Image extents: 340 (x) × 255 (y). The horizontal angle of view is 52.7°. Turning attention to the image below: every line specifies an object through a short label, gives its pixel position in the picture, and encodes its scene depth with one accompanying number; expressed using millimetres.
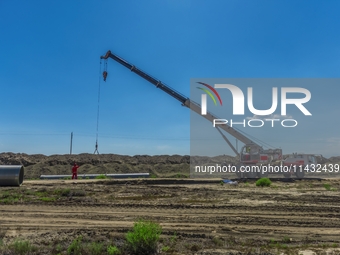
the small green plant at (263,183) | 24656
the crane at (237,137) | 30312
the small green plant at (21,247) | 7203
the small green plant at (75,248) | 7219
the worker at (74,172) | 32134
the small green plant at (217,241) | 8173
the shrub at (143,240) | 7262
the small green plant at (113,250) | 7182
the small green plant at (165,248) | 7539
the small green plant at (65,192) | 18384
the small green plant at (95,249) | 7191
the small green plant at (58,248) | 7478
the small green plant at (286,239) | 8547
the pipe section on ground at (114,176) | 36169
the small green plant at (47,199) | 16312
